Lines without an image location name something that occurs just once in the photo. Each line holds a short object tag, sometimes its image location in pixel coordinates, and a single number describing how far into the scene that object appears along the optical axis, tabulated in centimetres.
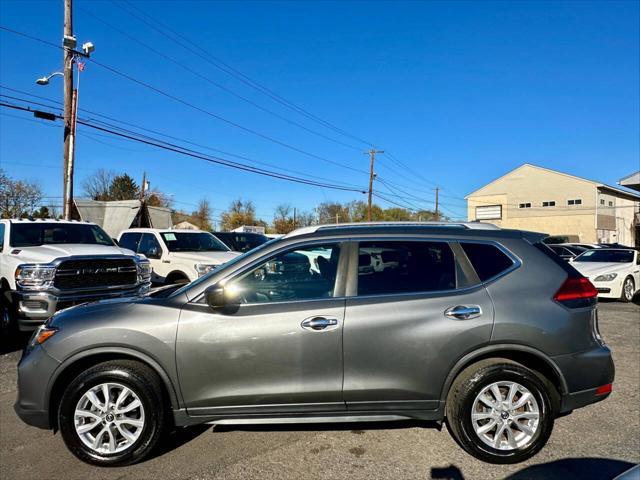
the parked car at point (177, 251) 970
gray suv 325
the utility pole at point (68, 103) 1482
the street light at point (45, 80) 1494
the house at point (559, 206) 4934
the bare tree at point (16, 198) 4078
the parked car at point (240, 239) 1512
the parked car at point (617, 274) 1141
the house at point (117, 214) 3041
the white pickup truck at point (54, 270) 645
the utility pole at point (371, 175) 4017
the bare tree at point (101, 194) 7200
